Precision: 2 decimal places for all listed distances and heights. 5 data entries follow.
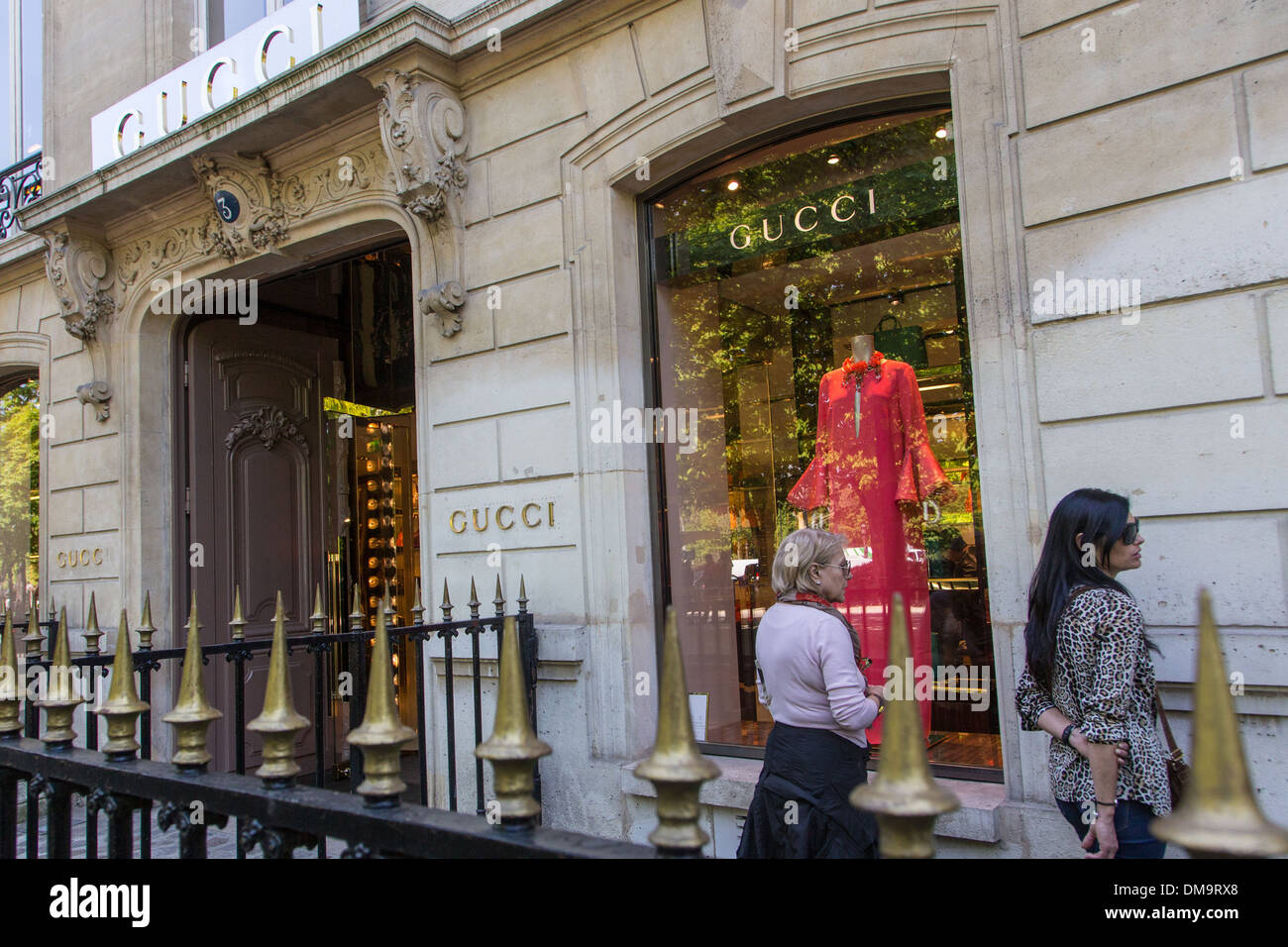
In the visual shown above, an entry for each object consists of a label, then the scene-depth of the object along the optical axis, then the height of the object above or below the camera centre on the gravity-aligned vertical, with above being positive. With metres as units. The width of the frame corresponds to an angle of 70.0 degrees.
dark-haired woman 2.85 -0.49
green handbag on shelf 5.11 +1.08
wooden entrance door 8.23 +0.75
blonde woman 3.40 -0.66
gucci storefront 3.83 +1.25
